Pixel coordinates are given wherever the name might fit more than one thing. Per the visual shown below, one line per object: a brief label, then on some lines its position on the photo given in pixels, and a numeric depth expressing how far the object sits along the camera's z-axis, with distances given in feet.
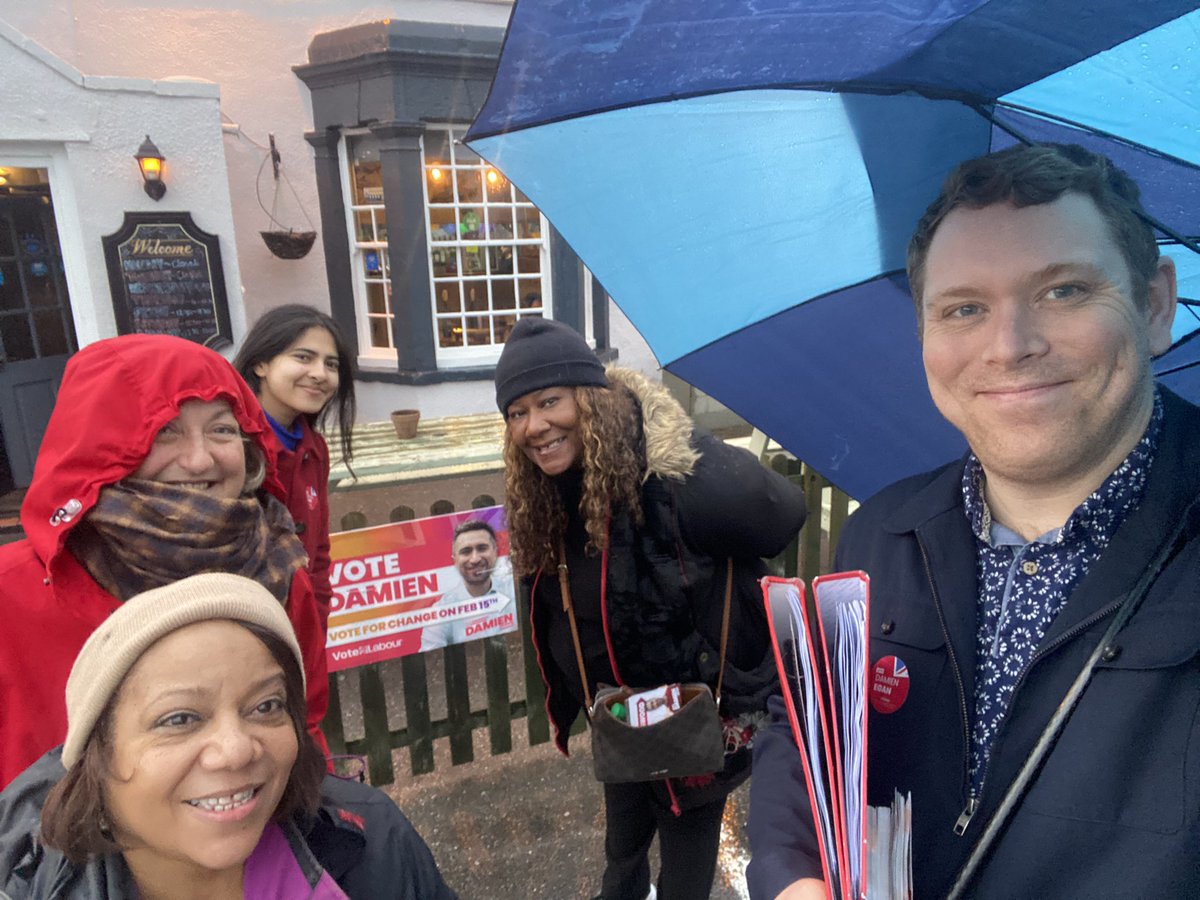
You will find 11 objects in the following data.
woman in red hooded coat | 5.11
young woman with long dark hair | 9.54
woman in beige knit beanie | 3.71
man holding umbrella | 3.14
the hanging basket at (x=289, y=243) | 24.04
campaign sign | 11.18
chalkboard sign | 20.43
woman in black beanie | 6.83
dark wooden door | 20.70
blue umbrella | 3.53
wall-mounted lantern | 20.07
